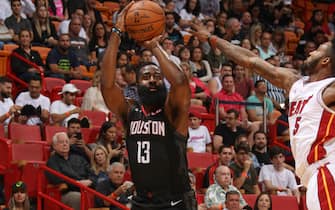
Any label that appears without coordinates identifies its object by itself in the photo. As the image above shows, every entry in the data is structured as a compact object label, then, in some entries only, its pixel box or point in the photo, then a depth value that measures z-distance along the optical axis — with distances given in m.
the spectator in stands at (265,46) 16.42
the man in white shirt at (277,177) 11.58
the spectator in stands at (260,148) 12.31
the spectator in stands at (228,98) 12.99
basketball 6.91
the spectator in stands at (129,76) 12.48
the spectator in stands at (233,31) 16.61
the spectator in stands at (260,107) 13.35
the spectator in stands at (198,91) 13.48
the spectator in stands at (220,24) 16.56
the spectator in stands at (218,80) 13.99
